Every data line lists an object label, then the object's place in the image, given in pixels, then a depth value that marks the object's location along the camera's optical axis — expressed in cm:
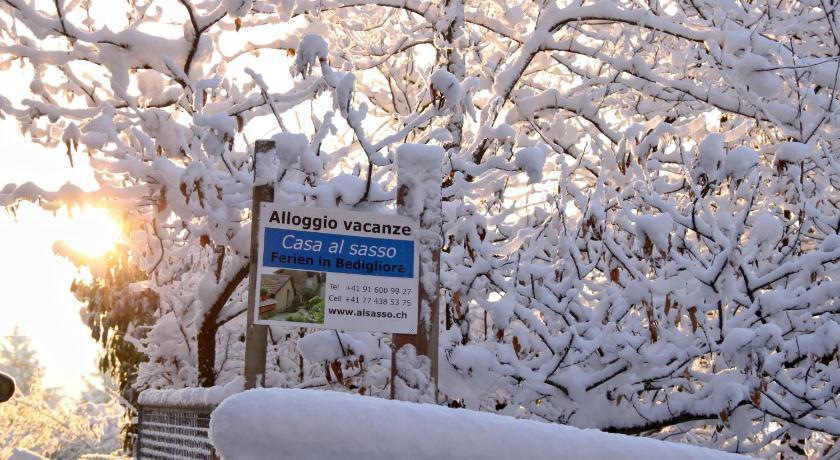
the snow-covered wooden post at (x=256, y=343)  523
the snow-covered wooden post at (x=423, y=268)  520
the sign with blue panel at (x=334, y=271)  496
